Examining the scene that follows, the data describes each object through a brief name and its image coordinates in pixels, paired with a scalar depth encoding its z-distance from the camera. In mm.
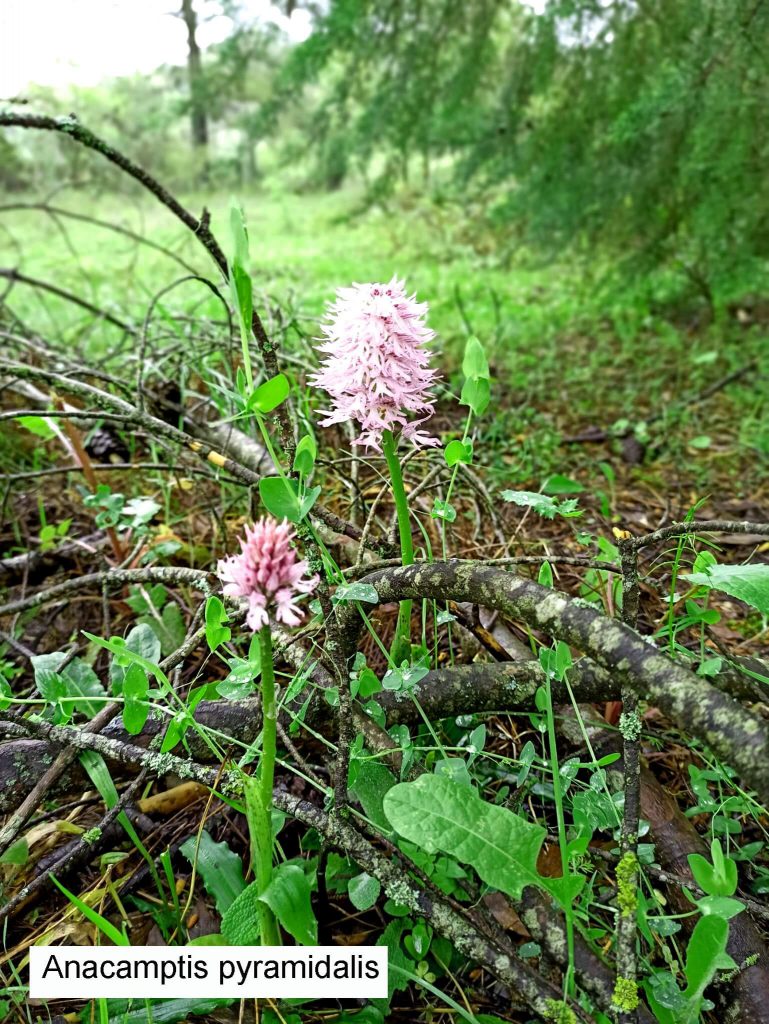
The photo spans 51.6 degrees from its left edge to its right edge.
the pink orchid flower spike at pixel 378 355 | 408
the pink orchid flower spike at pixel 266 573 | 307
